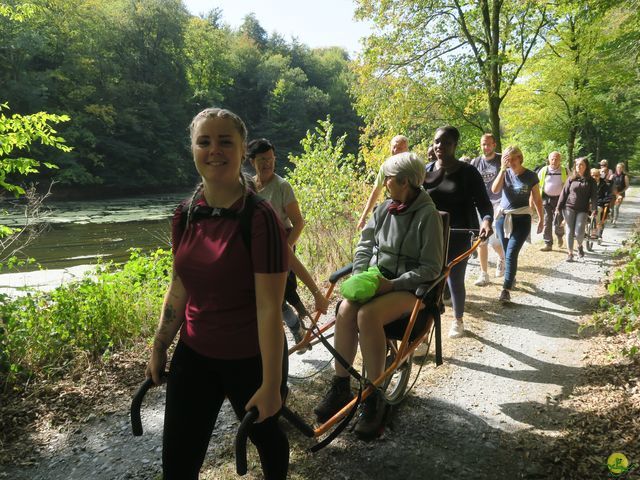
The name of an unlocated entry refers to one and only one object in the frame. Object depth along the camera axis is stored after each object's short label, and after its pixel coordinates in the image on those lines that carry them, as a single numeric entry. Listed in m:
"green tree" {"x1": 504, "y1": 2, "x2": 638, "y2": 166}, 12.84
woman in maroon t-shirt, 1.60
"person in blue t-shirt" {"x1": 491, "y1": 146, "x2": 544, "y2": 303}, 5.80
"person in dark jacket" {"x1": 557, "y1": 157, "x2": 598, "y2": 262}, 8.10
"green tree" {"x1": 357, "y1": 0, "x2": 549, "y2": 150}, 13.16
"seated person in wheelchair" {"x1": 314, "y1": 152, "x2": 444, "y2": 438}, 2.80
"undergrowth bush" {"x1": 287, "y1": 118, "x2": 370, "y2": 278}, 7.60
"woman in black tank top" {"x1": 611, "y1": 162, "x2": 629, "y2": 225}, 13.45
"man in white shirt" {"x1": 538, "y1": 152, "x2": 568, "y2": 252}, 8.86
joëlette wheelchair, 2.49
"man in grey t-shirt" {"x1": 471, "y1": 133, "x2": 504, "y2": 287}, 6.58
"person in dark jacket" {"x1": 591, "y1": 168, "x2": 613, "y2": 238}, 9.99
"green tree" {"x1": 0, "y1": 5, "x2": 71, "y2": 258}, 4.35
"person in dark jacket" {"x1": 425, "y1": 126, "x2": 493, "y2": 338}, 4.43
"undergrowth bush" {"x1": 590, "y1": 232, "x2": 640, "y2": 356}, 2.95
